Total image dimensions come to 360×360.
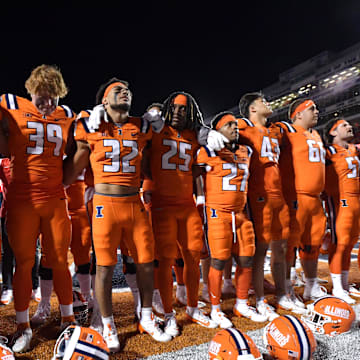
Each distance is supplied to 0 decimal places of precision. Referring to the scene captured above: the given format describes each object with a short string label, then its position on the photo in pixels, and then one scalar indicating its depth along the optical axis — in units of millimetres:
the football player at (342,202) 3863
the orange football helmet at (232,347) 1847
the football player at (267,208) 3295
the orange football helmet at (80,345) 1800
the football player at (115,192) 2492
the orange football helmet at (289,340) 2027
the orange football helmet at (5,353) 1811
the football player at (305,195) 3619
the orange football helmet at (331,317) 2570
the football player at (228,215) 3010
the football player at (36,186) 2457
